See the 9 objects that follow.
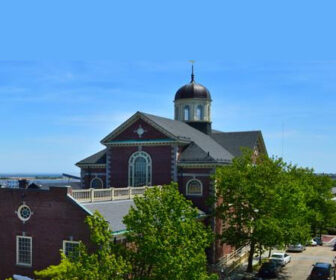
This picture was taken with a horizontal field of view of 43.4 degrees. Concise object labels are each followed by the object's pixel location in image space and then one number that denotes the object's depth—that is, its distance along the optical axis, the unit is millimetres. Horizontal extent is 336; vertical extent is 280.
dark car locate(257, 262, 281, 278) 36500
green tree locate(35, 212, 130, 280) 18875
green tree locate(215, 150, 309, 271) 34750
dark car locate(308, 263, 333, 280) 34938
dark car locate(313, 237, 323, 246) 57562
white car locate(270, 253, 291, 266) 40625
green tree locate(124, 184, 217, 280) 20891
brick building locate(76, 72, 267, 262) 41906
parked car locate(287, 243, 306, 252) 51031
